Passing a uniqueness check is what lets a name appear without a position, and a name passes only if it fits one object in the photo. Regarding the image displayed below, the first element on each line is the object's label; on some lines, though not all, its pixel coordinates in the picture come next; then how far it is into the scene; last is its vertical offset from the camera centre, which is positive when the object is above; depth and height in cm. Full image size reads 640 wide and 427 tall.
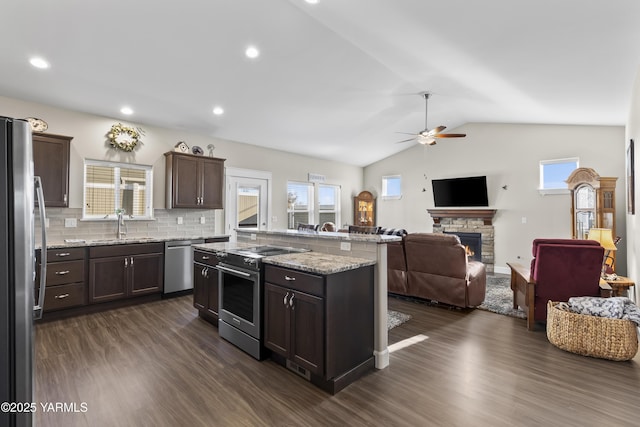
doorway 608 +35
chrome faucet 473 -12
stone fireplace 683 -23
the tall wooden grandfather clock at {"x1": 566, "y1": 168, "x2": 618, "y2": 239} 487 +22
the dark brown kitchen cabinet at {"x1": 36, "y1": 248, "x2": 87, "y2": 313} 376 -77
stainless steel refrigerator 133 -26
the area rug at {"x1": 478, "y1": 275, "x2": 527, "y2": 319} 398 -125
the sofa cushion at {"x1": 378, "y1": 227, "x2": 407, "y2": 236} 464 -26
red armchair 310 -62
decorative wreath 468 +125
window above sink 455 +43
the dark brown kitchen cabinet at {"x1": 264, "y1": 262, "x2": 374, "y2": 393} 224 -84
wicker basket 264 -108
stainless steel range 274 -77
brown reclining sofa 400 -76
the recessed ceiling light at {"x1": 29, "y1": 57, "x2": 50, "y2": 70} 330 +170
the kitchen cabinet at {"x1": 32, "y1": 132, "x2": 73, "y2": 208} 387 +68
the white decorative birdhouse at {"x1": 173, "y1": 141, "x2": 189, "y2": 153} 524 +120
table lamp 381 -29
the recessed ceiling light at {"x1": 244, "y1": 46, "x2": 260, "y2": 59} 358 +195
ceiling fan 518 +137
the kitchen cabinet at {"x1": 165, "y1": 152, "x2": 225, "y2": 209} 504 +61
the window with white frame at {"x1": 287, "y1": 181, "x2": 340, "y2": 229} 746 +34
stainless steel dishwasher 467 -76
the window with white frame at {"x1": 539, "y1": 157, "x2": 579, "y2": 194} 600 +83
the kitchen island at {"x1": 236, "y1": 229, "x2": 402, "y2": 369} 263 -34
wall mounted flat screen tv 693 +55
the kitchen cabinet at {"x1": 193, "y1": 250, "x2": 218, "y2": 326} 348 -81
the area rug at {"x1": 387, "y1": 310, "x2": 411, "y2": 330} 357 -126
